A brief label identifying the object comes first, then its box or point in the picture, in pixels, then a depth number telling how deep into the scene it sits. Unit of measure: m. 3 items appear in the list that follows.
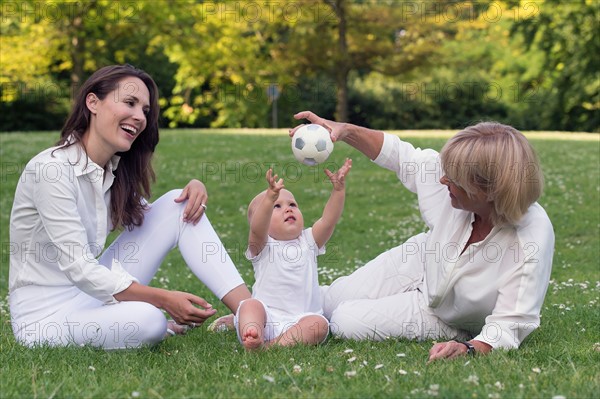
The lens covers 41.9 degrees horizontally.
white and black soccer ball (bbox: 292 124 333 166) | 5.00
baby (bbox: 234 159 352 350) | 4.68
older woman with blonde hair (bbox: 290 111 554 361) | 4.24
